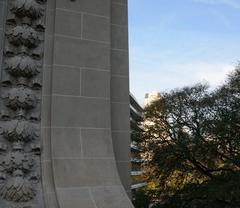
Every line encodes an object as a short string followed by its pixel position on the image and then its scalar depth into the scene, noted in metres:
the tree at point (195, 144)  22.61
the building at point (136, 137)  27.16
